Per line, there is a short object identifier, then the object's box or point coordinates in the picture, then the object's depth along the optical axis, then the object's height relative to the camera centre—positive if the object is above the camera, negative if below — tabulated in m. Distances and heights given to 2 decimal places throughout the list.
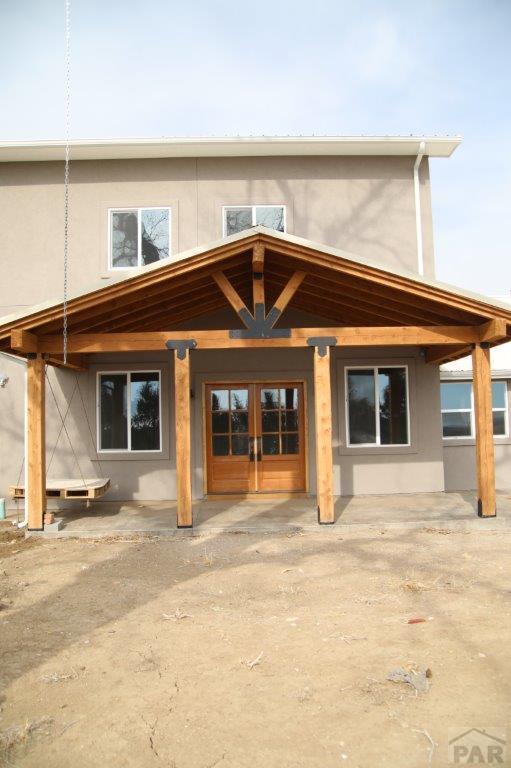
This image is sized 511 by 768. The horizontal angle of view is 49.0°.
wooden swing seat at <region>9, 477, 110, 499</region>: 8.47 -0.90
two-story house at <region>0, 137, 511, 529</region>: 10.17 +1.84
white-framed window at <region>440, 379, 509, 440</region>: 11.37 +0.19
